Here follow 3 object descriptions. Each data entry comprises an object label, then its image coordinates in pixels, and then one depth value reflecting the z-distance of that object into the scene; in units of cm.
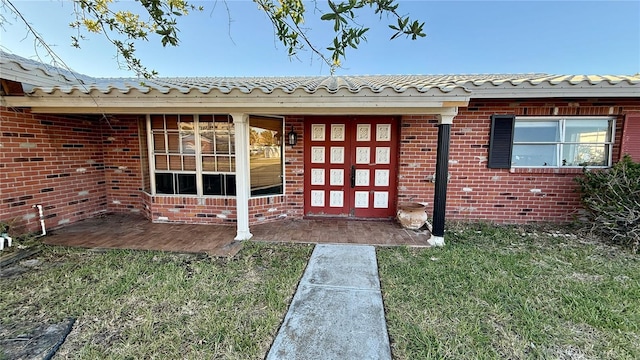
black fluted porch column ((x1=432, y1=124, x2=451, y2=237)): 412
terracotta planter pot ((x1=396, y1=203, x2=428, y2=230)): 509
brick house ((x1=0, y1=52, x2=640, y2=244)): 403
